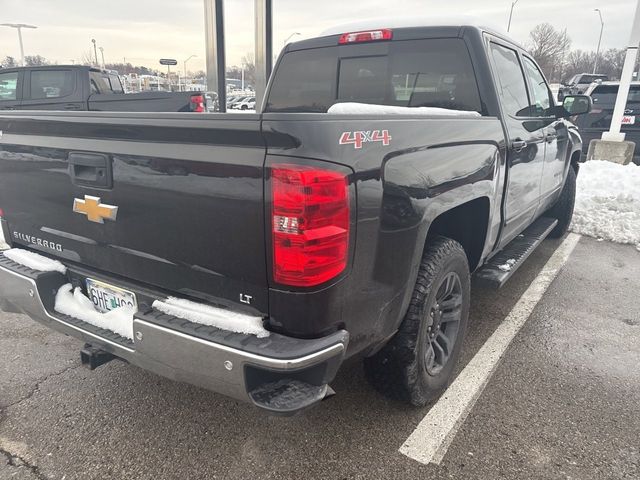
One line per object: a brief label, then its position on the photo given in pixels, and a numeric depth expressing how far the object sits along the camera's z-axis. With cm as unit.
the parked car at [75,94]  980
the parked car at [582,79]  1873
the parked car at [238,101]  3354
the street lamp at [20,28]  4759
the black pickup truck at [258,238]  171
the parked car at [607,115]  1092
